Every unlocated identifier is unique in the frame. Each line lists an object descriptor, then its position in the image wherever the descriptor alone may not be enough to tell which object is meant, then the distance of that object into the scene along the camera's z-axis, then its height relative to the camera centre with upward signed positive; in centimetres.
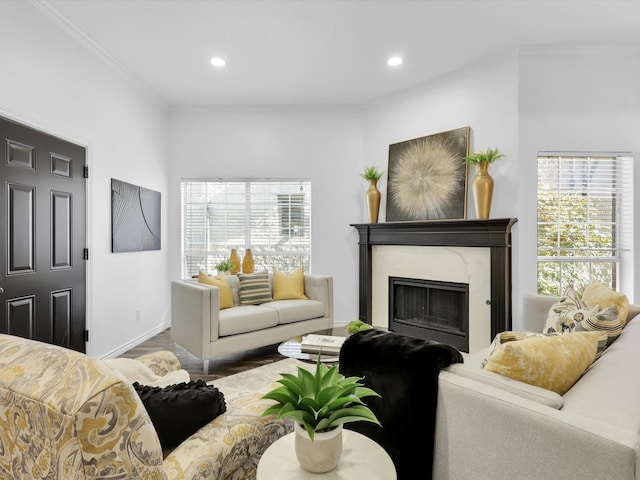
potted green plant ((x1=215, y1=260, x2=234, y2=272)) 436 -35
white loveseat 327 -79
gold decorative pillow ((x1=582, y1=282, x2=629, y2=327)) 212 -38
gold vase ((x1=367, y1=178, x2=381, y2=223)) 463 +46
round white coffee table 107 -68
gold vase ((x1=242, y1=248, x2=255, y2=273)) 459 -32
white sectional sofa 96 -55
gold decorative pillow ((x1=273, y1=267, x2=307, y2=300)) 421 -56
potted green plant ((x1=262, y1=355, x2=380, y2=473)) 105 -50
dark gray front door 253 +0
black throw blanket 135 -59
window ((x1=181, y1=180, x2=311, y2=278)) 507 +23
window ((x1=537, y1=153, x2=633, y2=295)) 368 +31
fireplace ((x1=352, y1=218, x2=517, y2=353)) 356 -32
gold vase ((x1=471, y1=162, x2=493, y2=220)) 363 +46
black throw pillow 110 -53
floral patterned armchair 73 -37
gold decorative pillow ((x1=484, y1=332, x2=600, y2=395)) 129 -45
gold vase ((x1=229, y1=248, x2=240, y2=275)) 451 -29
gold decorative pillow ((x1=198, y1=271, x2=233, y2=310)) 368 -49
